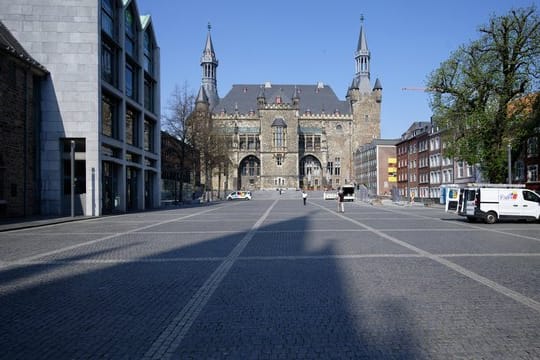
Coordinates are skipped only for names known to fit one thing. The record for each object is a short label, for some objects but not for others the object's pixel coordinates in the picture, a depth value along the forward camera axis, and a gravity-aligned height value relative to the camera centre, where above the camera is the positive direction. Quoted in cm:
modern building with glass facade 2655 +569
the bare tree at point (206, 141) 4718 +537
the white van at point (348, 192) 6002 -78
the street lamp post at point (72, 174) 2389 +80
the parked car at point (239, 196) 6881 -126
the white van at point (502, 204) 2111 -92
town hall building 9919 +1377
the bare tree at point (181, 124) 4475 +638
